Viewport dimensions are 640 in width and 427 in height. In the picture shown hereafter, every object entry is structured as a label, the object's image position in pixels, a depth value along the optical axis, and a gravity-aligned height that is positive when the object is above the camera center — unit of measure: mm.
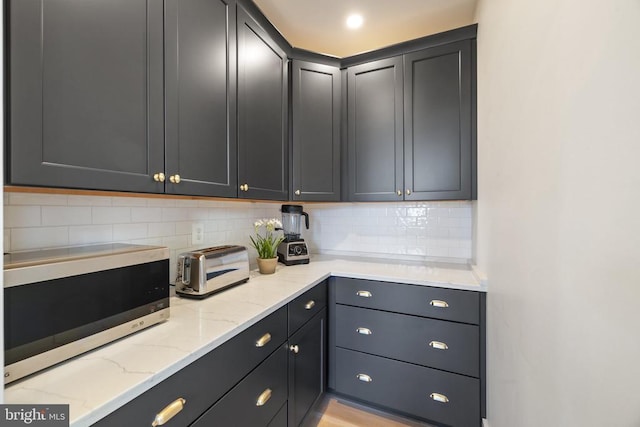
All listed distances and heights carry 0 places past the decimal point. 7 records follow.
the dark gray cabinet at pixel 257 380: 736 -631
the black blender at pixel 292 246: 2027 -253
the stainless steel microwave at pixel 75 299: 635 -252
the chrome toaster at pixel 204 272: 1229 -285
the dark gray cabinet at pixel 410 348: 1509 -853
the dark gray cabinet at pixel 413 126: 1742 +635
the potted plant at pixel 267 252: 1732 -260
